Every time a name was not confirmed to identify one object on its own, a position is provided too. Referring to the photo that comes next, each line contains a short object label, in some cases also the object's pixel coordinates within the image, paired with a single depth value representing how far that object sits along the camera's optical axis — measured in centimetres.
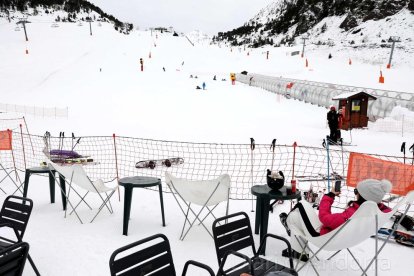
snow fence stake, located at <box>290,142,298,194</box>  498
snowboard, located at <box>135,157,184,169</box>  914
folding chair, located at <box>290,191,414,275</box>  323
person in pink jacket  386
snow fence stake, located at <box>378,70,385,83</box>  2917
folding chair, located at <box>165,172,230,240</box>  514
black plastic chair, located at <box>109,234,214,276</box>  262
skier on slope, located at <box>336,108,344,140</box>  1259
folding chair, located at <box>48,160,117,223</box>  541
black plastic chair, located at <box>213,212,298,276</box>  329
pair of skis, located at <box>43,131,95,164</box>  930
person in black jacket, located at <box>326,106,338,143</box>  1238
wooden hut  1524
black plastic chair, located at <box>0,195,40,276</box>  385
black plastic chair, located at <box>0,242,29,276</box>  266
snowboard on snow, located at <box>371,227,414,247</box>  512
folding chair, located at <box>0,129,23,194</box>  761
